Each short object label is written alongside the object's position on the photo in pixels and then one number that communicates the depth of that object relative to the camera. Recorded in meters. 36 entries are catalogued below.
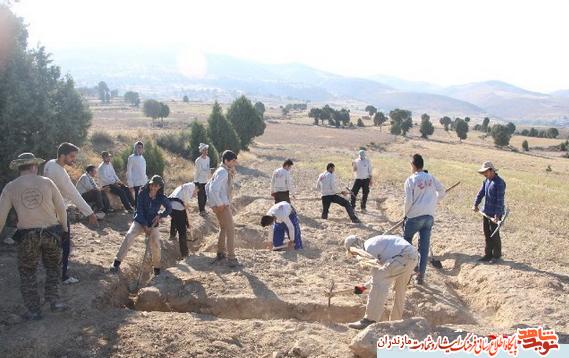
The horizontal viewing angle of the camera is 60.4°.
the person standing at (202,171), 12.97
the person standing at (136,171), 12.04
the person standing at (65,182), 7.32
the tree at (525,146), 65.29
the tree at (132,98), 142.55
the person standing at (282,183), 11.99
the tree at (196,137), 26.38
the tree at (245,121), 36.06
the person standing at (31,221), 6.33
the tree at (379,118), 88.15
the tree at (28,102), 9.23
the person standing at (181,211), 9.41
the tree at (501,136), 64.38
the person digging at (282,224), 9.31
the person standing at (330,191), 12.58
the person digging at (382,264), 6.13
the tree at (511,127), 75.79
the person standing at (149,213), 8.10
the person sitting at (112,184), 12.16
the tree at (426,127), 73.38
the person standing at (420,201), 8.06
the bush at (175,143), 27.97
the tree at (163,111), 76.24
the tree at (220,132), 29.16
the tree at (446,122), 101.12
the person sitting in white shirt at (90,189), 11.48
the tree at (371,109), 132.68
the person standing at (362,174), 13.70
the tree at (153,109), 75.25
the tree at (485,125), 103.18
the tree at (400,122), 73.12
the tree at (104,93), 158.46
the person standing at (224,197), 8.24
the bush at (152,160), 17.97
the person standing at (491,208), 9.23
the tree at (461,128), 71.07
